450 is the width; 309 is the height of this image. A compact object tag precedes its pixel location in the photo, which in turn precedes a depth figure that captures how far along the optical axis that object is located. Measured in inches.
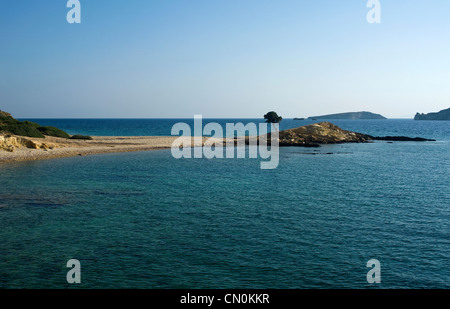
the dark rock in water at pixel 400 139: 4138.8
